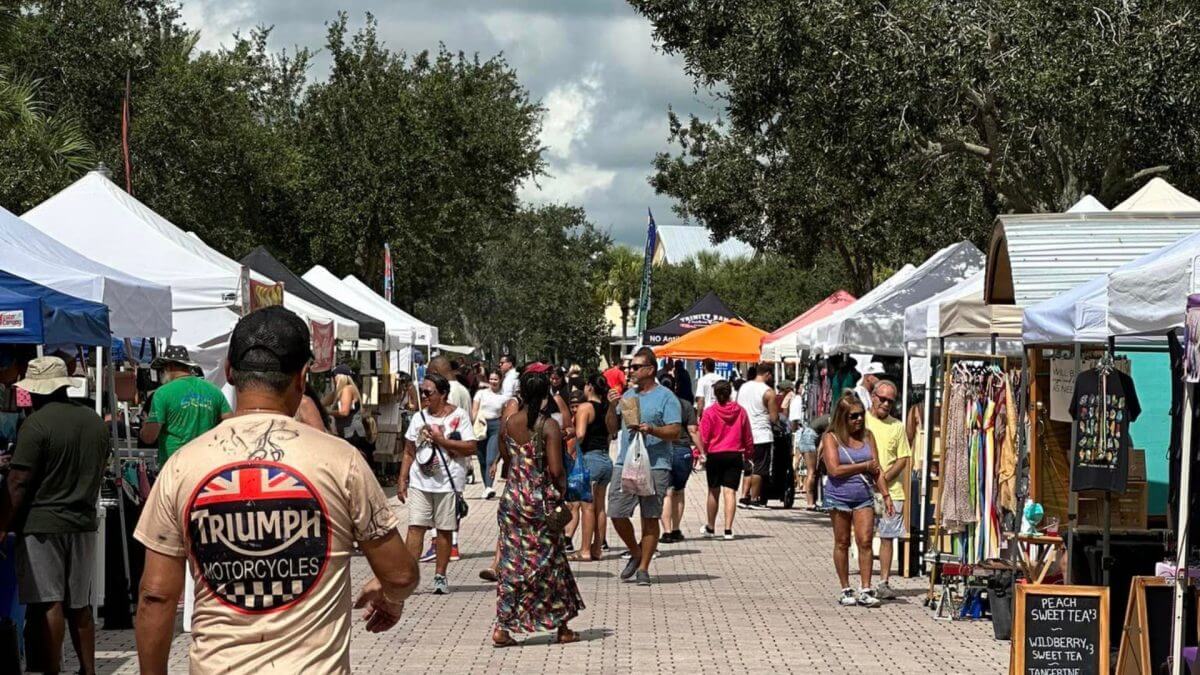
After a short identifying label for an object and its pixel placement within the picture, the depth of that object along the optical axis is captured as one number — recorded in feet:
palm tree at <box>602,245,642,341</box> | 359.05
